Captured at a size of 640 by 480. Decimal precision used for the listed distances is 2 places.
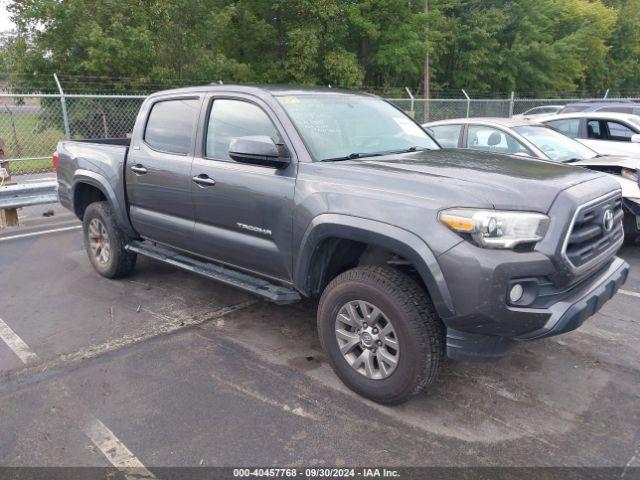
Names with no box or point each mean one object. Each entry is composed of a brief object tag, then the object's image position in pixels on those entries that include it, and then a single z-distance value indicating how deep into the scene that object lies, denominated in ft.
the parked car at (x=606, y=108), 36.11
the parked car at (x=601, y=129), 27.30
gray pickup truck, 9.12
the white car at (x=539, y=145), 20.11
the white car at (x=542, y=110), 66.56
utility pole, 81.39
